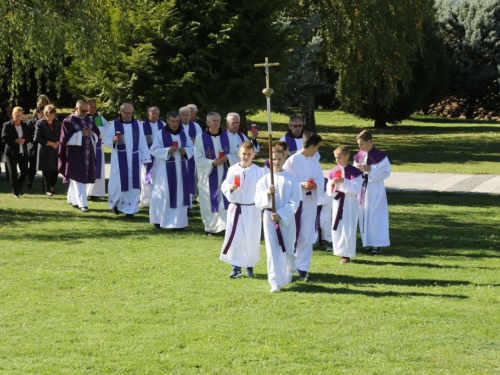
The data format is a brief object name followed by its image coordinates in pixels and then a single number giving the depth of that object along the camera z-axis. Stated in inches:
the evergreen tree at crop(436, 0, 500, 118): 1894.7
